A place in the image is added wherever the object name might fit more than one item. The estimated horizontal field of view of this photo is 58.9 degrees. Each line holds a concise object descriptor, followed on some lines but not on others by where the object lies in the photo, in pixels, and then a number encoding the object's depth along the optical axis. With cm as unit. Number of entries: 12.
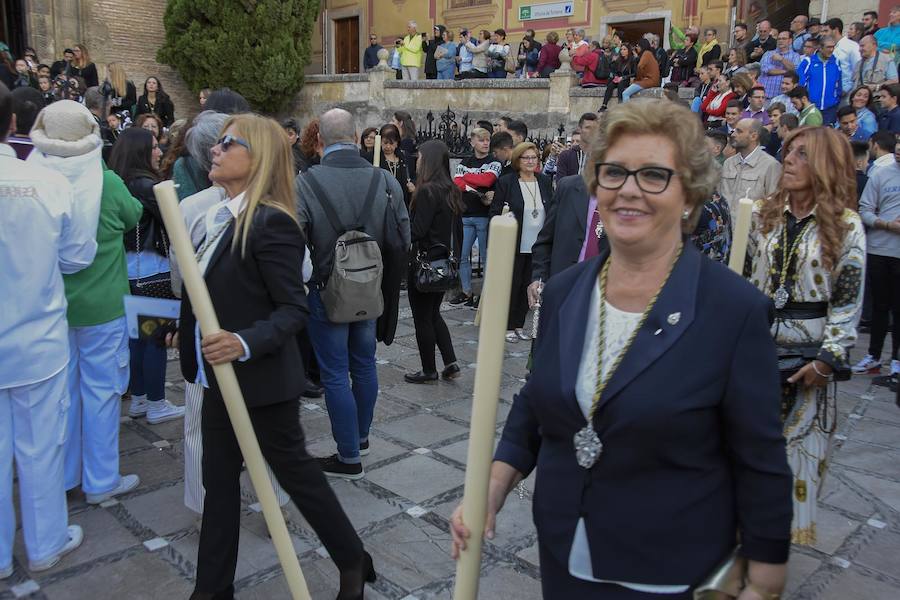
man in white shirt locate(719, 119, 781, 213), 693
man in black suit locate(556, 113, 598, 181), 891
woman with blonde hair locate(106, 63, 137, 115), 1585
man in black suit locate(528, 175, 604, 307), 445
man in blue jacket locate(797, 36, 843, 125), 1159
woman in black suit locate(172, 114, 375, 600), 275
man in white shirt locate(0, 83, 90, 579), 304
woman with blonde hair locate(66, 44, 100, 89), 1680
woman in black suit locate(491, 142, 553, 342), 707
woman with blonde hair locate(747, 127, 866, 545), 314
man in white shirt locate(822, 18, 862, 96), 1184
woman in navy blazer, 162
